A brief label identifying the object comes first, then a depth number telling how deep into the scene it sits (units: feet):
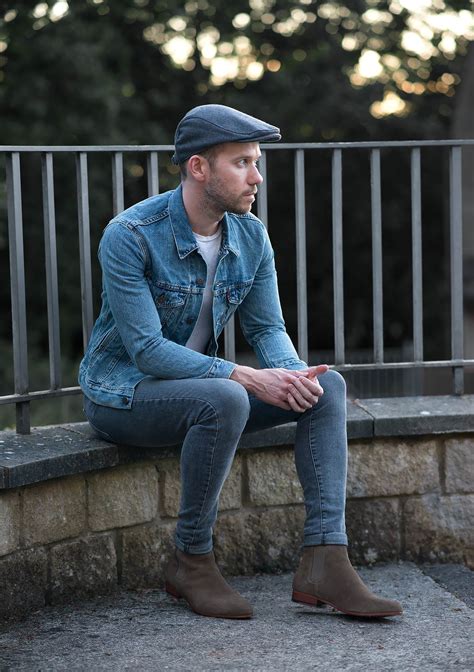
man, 22.56
